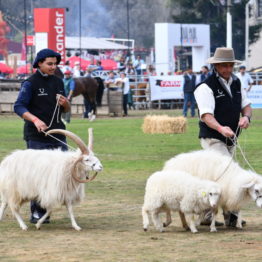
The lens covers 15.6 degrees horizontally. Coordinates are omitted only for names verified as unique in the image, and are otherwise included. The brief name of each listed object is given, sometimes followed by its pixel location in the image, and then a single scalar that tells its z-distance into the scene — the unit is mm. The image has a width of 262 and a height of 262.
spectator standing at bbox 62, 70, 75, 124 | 35844
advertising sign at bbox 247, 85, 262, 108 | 41688
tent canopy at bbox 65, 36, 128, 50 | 75300
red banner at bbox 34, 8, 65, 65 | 43438
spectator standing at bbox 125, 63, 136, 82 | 54303
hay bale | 28062
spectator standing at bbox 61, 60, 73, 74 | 43138
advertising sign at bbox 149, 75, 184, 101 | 42469
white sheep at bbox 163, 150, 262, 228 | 10547
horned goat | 10898
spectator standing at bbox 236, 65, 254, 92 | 34188
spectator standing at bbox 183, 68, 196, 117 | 36875
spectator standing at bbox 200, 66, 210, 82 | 36631
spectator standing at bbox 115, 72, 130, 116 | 38281
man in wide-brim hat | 10969
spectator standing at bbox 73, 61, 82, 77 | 45366
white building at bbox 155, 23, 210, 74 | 50219
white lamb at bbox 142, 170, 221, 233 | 10414
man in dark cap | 11469
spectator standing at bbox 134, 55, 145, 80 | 54894
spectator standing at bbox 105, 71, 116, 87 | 42362
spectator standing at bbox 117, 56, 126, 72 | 57856
